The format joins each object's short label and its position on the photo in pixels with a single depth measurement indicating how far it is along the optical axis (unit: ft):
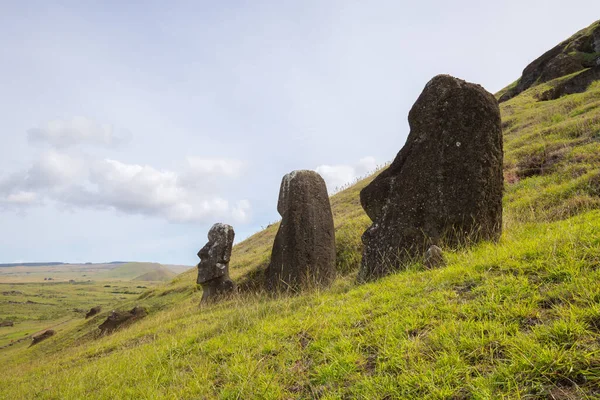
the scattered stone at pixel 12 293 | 407.85
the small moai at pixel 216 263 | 50.49
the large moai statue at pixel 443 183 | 23.88
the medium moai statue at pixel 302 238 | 35.65
